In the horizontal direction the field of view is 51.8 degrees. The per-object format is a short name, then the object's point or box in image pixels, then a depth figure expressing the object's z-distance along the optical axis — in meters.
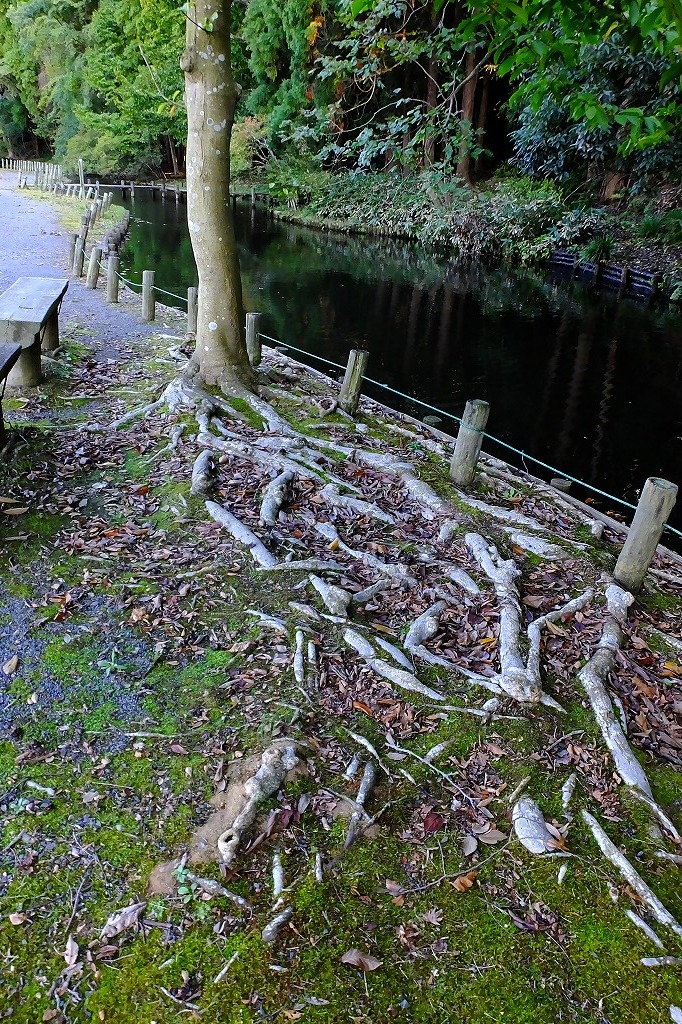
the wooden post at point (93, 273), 13.53
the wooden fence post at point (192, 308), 9.67
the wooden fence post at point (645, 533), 4.78
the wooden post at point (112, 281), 12.47
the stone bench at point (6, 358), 5.50
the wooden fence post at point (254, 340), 8.85
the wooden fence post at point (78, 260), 14.28
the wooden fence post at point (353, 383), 7.46
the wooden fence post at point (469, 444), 6.17
